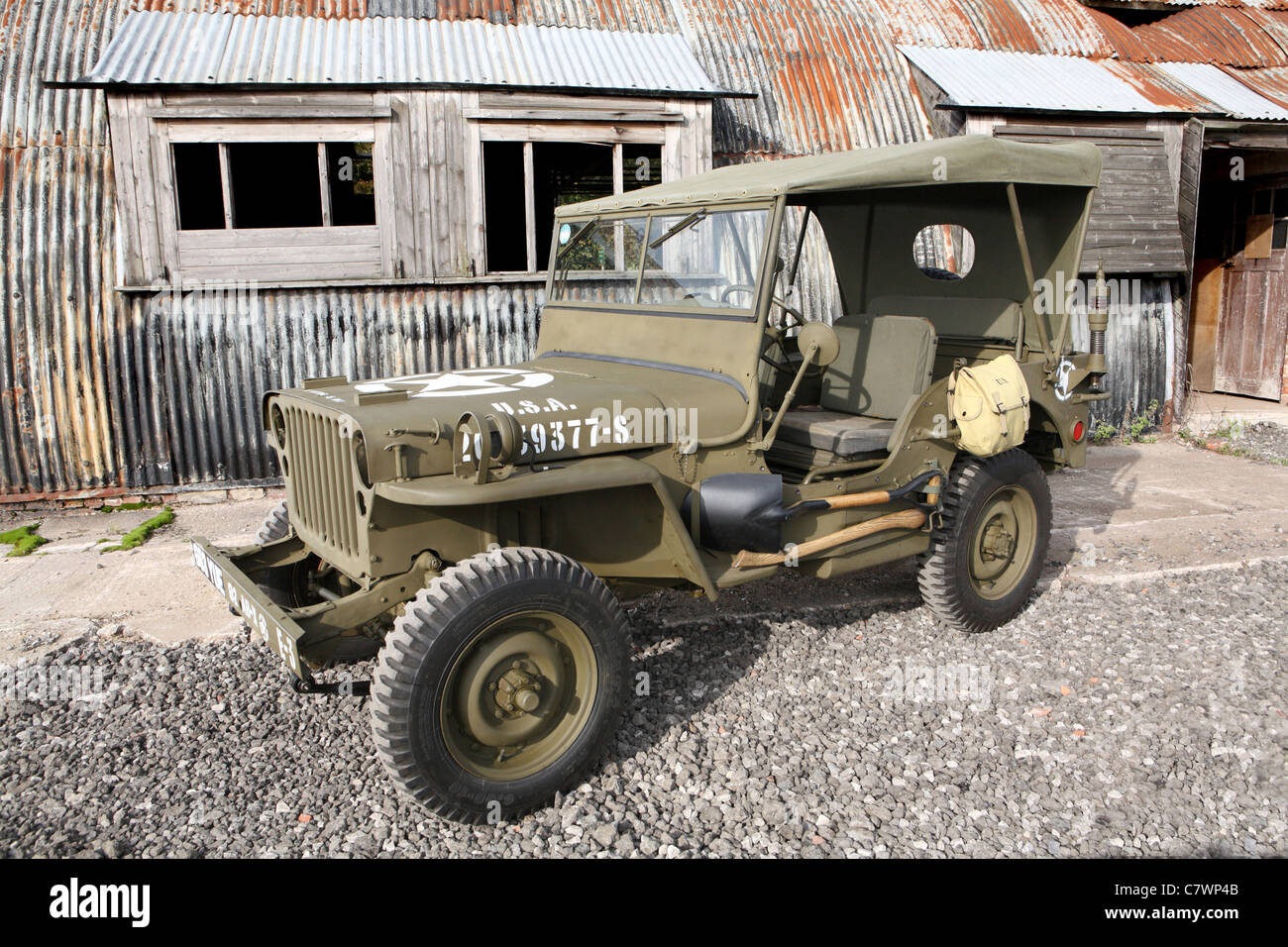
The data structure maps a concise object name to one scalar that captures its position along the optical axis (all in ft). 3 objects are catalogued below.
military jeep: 10.94
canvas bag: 14.82
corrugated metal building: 25.09
